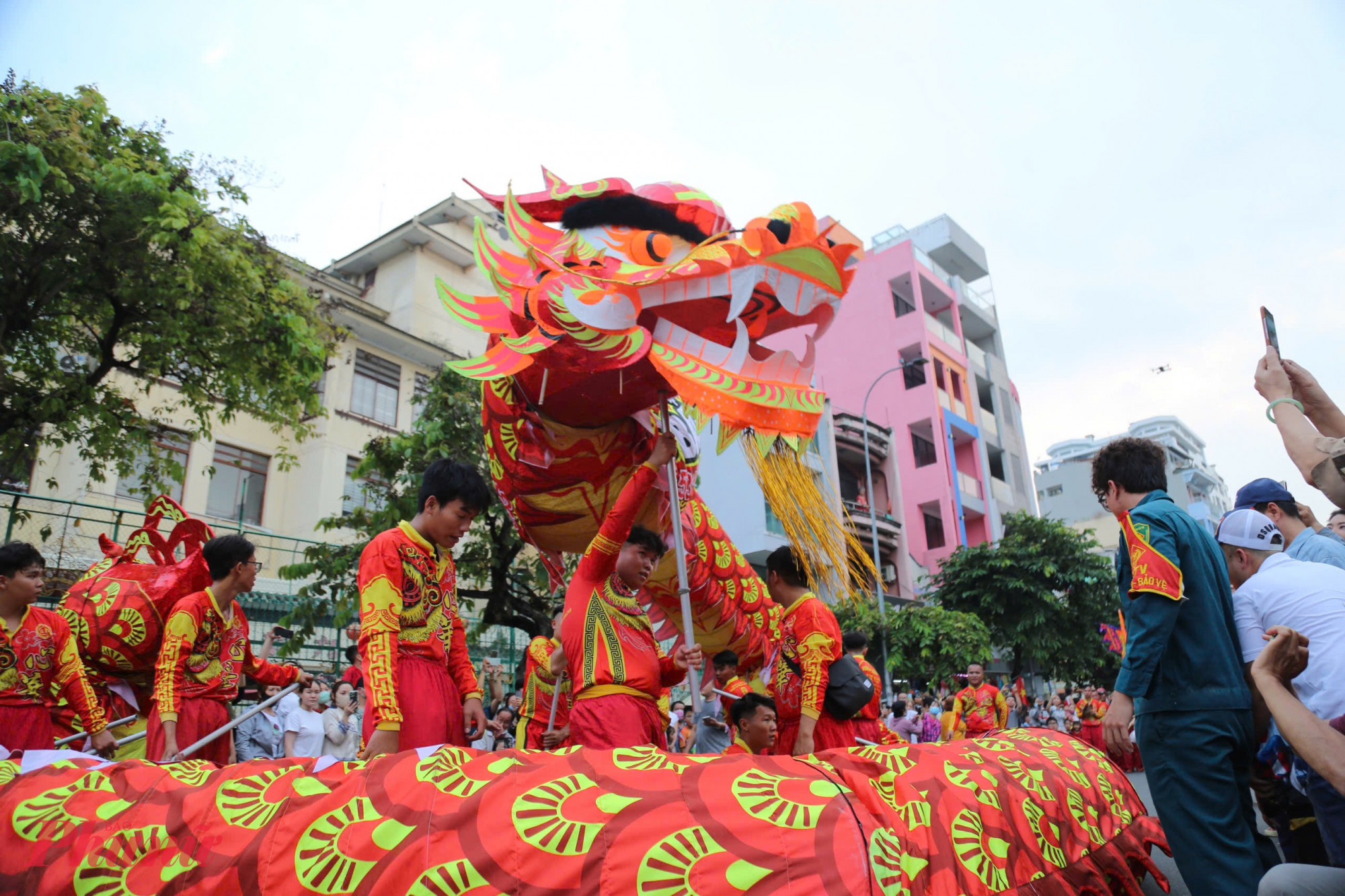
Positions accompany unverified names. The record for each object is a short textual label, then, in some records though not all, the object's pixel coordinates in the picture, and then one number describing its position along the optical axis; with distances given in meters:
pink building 25.25
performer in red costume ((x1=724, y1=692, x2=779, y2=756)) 4.16
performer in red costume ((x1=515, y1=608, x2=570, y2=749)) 4.16
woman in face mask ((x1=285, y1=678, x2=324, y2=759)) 7.25
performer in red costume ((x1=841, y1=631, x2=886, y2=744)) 4.52
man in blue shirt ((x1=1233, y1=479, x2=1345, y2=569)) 3.68
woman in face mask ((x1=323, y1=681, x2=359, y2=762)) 7.66
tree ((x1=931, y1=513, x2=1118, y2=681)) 19.30
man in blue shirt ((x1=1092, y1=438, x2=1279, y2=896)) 2.88
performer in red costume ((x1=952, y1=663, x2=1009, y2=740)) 10.72
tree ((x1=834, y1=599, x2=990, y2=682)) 16.78
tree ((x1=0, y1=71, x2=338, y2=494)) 7.67
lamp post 15.83
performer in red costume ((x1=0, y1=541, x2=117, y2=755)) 3.91
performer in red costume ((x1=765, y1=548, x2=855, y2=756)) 4.10
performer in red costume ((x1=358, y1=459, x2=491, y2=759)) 3.09
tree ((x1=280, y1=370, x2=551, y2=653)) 10.97
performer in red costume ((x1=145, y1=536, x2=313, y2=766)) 3.78
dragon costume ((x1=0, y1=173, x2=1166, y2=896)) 2.26
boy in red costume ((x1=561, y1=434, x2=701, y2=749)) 3.43
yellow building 14.37
